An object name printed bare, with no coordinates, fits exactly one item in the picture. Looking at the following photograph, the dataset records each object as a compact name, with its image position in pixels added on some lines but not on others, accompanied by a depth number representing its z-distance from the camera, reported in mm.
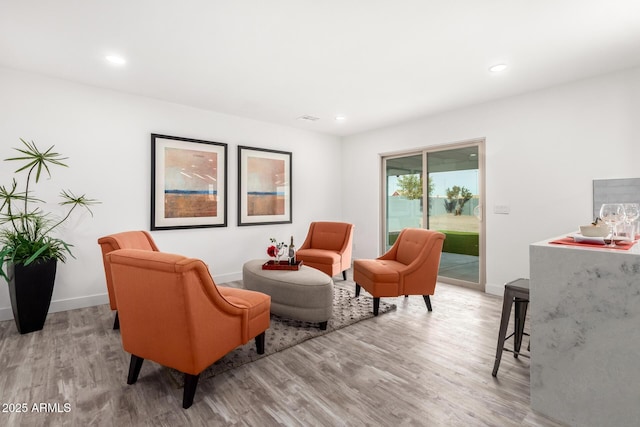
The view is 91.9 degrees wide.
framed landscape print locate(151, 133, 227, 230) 4137
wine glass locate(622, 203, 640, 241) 1897
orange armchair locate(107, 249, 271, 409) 1737
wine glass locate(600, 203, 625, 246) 1818
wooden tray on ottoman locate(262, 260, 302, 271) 3354
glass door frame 4363
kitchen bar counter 1531
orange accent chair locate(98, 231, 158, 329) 2820
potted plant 2865
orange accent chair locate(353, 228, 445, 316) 3318
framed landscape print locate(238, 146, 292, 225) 4941
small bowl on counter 1858
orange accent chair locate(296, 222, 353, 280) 4332
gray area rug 2292
